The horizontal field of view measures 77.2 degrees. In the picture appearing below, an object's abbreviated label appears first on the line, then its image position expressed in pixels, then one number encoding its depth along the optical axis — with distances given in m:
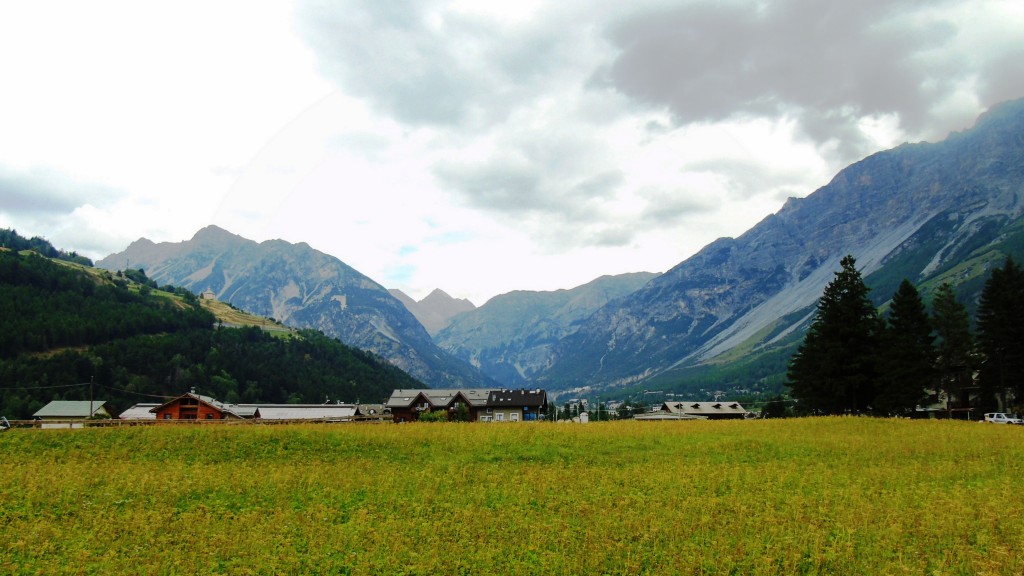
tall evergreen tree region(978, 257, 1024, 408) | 62.62
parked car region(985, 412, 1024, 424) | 59.01
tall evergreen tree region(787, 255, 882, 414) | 65.25
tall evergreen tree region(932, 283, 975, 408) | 72.56
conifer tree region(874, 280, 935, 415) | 61.00
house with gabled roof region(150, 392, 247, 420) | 102.69
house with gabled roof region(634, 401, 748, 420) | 171.45
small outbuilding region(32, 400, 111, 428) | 130.75
